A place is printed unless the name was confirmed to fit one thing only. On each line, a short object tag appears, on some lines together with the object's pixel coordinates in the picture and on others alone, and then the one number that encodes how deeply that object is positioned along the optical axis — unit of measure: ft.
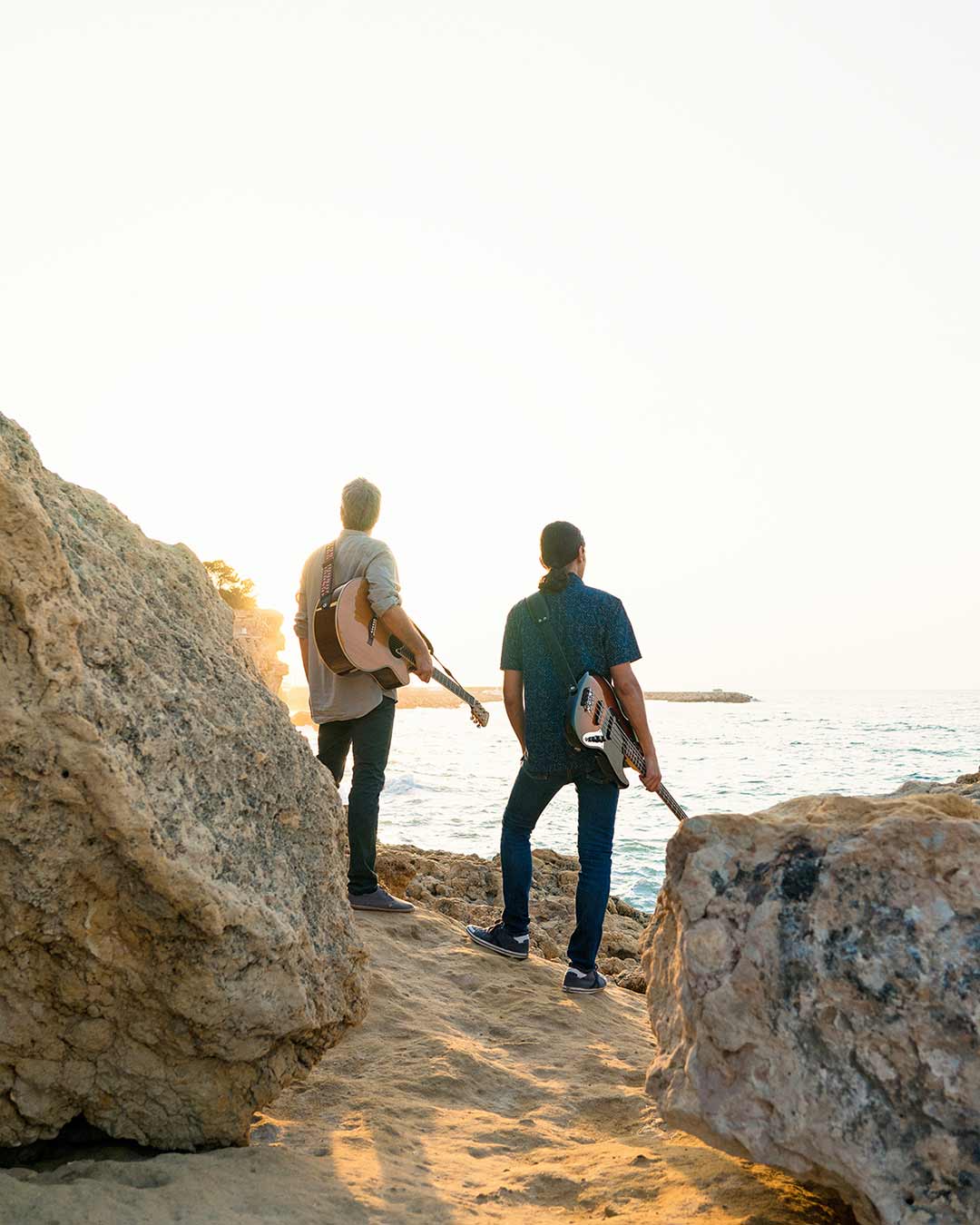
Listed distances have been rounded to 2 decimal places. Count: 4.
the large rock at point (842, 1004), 7.20
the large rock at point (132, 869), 8.27
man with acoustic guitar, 16.98
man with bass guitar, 15.76
